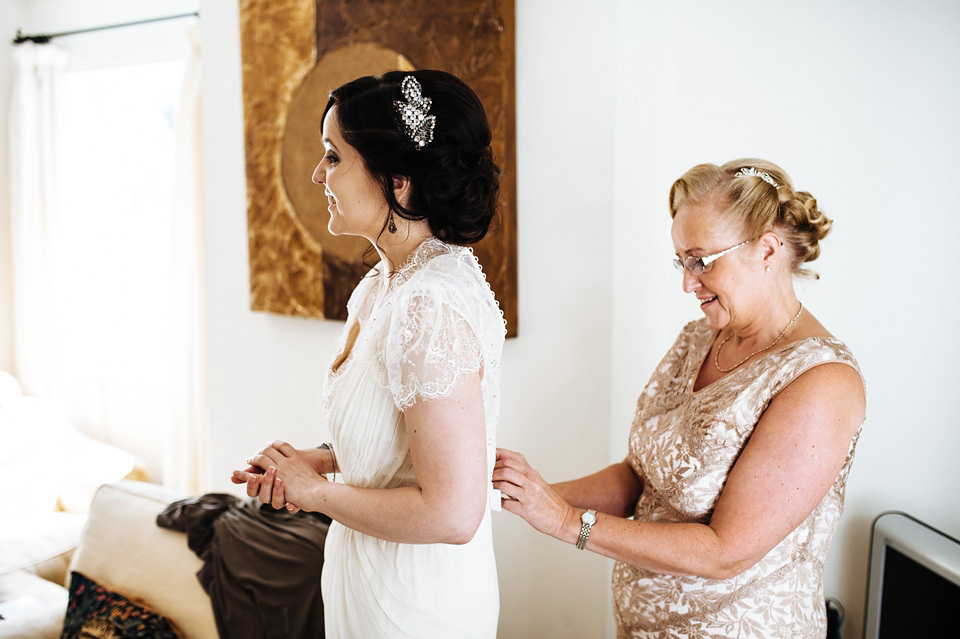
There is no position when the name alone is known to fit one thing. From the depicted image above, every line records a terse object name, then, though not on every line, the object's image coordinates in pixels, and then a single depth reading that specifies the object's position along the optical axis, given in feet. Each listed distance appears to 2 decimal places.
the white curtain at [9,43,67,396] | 13.96
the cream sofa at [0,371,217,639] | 6.99
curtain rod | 13.69
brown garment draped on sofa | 6.35
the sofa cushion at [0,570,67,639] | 7.55
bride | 3.46
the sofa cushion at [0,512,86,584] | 9.21
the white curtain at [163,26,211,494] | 11.52
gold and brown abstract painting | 6.12
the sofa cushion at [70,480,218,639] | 6.82
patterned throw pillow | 6.61
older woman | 3.84
